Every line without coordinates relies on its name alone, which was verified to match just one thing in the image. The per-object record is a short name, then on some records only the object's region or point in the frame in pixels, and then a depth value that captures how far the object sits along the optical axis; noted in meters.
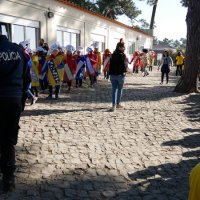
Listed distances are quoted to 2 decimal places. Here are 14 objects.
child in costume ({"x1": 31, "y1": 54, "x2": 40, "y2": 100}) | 10.05
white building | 12.45
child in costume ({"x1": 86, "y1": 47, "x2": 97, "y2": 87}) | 13.51
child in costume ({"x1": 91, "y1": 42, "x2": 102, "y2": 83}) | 14.54
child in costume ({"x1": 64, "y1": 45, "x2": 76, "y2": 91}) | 12.10
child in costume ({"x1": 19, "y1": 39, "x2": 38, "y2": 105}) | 9.46
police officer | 3.81
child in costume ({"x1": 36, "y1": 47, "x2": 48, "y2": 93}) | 10.52
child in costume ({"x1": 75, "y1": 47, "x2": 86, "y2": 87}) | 12.95
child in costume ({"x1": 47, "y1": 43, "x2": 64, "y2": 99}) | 10.23
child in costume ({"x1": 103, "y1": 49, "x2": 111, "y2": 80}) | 15.76
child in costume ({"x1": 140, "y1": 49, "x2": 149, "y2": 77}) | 21.62
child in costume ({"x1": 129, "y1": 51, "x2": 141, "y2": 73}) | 23.49
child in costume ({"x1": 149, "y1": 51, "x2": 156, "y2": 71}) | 27.72
